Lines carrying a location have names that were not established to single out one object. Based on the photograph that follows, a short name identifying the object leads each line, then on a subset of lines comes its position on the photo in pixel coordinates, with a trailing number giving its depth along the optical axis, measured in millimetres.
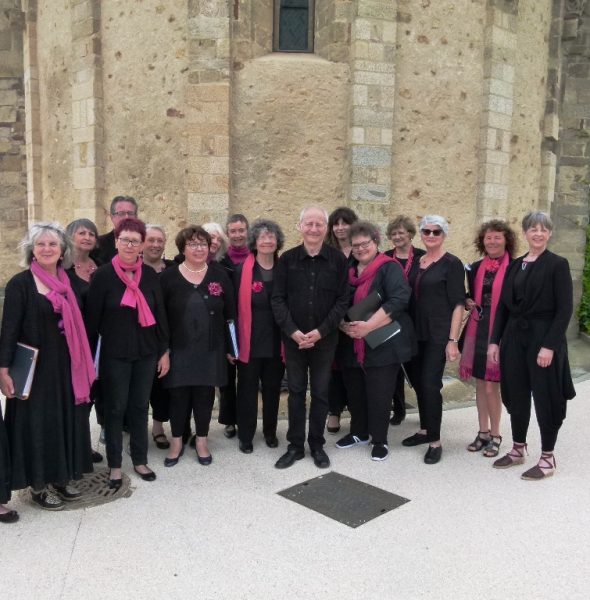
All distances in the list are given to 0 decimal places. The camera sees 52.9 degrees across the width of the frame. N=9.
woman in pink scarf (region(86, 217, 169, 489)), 3934
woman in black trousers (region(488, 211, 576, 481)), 4117
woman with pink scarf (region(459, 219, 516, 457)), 4594
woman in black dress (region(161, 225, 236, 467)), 4320
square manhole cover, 3764
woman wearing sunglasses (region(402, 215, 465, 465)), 4578
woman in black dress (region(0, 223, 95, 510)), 3500
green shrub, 10289
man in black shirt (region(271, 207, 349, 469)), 4352
